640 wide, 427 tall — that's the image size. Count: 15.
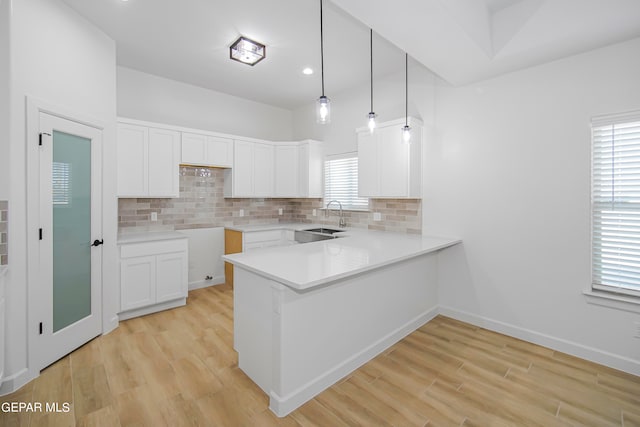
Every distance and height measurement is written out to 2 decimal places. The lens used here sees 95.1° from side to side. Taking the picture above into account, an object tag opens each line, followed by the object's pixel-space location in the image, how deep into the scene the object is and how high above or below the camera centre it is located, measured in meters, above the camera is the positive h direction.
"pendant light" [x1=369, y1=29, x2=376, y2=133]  2.67 +0.85
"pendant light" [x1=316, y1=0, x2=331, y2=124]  2.36 +0.83
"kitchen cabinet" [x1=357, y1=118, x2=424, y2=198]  3.42 +0.61
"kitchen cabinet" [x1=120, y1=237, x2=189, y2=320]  3.27 -0.78
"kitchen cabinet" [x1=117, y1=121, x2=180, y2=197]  3.42 +0.61
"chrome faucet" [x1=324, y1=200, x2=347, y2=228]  4.60 -0.17
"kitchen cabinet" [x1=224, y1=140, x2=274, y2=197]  4.48 +0.62
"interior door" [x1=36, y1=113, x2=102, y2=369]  2.36 -0.24
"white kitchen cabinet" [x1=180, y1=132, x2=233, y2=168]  3.94 +0.85
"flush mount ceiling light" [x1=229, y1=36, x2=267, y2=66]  3.09 +1.76
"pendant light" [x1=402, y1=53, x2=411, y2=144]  3.11 +1.33
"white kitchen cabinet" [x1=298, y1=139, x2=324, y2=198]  4.79 +0.70
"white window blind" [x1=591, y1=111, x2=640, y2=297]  2.33 +0.08
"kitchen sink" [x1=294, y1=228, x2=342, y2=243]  3.91 -0.35
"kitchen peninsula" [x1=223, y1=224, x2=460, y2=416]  1.90 -0.77
